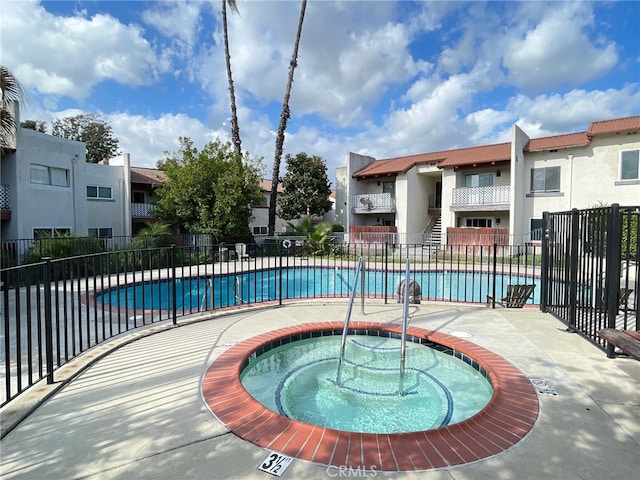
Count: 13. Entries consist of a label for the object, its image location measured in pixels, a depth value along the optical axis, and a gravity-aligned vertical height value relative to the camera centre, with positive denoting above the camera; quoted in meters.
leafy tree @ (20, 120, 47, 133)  30.83 +9.78
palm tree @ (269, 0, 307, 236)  23.28 +8.02
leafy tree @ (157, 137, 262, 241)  19.31 +2.18
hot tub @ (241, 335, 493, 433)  3.73 -2.03
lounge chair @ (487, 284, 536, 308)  7.74 -1.46
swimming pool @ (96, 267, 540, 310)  11.22 -2.14
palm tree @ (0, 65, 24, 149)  9.24 +3.81
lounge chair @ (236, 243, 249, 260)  17.19 -1.09
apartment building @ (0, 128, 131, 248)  14.99 +2.01
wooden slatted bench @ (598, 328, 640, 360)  3.25 -1.14
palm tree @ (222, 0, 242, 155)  22.90 +9.31
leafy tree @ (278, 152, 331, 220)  27.94 +3.65
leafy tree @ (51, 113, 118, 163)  33.22 +9.68
